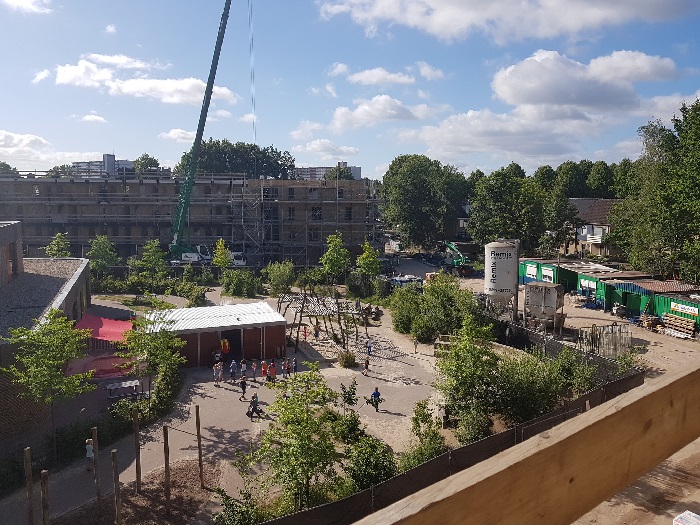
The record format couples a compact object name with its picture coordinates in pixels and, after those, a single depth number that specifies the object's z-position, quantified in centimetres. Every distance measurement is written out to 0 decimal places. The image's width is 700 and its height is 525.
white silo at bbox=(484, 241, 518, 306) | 3041
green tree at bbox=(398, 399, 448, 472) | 1446
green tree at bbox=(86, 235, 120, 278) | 4684
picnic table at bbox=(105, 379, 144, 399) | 2155
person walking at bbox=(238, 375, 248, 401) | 2202
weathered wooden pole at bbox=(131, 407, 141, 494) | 1434
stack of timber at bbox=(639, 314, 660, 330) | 3053
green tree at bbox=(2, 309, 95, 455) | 1617
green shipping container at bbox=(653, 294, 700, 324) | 2878
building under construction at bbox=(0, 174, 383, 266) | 6016
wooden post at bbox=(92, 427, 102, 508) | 1323
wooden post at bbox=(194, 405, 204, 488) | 1512
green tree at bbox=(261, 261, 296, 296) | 4478
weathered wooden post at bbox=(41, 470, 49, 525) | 1170
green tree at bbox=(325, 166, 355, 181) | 9474
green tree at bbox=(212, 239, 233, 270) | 5000
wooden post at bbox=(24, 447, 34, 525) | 1205
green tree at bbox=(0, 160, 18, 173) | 9852
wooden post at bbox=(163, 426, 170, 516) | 1376
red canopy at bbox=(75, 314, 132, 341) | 2544
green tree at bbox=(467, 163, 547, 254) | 5428
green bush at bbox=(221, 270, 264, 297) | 4434
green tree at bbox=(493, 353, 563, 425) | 1736
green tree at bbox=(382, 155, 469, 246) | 6806
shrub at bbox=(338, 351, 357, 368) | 2614
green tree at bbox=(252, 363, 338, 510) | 1191
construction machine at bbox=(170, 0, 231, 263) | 5547
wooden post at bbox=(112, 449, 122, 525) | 1223
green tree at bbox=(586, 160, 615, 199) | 7662
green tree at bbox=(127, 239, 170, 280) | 4578
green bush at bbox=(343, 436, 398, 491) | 1336
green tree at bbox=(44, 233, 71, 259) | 4791
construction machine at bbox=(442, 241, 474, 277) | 5541
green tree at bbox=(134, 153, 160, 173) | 10659
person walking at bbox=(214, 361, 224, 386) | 2406
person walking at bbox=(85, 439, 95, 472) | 1603
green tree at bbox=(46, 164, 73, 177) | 6272
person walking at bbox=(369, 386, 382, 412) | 2041
